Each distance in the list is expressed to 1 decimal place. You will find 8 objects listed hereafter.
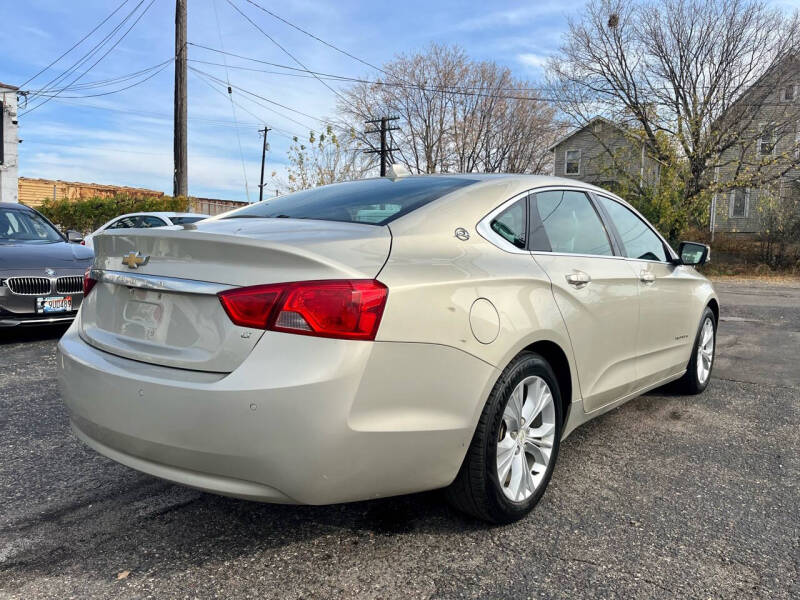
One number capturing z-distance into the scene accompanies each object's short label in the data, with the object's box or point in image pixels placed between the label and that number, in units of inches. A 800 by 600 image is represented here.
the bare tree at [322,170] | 1237.7
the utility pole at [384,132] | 1427.2
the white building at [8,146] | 958.4
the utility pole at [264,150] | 2034.2
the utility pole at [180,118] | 681.6
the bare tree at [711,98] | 883.4
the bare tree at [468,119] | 1412.4
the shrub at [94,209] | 782.5
